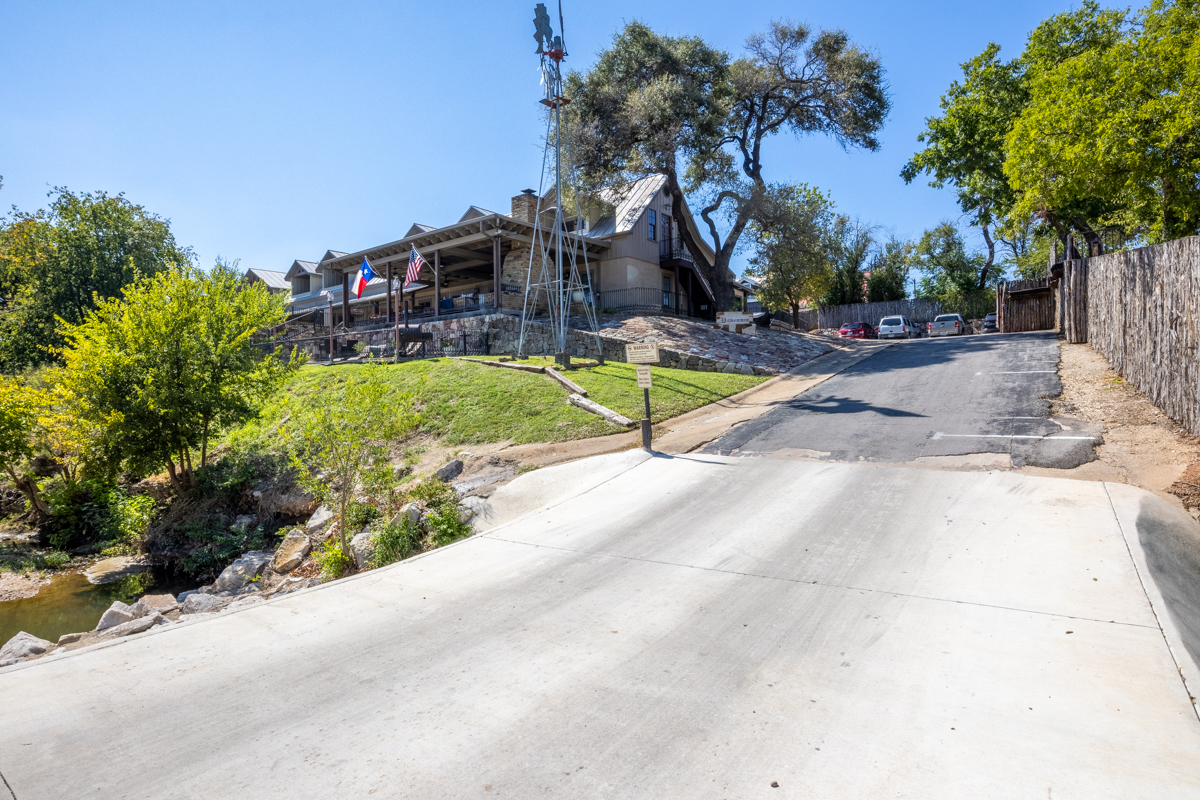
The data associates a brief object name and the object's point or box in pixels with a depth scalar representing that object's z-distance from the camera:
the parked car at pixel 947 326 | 32.53
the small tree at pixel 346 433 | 7.91
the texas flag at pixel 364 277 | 21.69
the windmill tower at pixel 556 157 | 16.39
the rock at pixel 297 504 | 12.16
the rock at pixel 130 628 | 5.59
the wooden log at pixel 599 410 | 11.98
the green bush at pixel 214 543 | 10.82
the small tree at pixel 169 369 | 11.72
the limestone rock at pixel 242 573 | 8.59
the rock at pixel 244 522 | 11.90
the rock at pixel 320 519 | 10.07
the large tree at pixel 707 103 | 26.02
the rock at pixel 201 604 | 6.96
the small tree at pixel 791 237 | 27.58
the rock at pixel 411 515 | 7.88
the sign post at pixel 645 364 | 10.24
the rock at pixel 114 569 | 10.50
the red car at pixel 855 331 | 36.22
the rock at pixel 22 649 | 5.41
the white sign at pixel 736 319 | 24.80
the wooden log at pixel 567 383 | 14.03
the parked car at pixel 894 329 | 32.28
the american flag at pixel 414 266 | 20.17
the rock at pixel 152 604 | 6.92
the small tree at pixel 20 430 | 12.27
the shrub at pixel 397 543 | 7.36
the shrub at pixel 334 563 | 7.58
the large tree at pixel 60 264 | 29.66
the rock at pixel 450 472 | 10.20
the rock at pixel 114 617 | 6.48
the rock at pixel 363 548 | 7.59
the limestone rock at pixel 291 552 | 8.97
